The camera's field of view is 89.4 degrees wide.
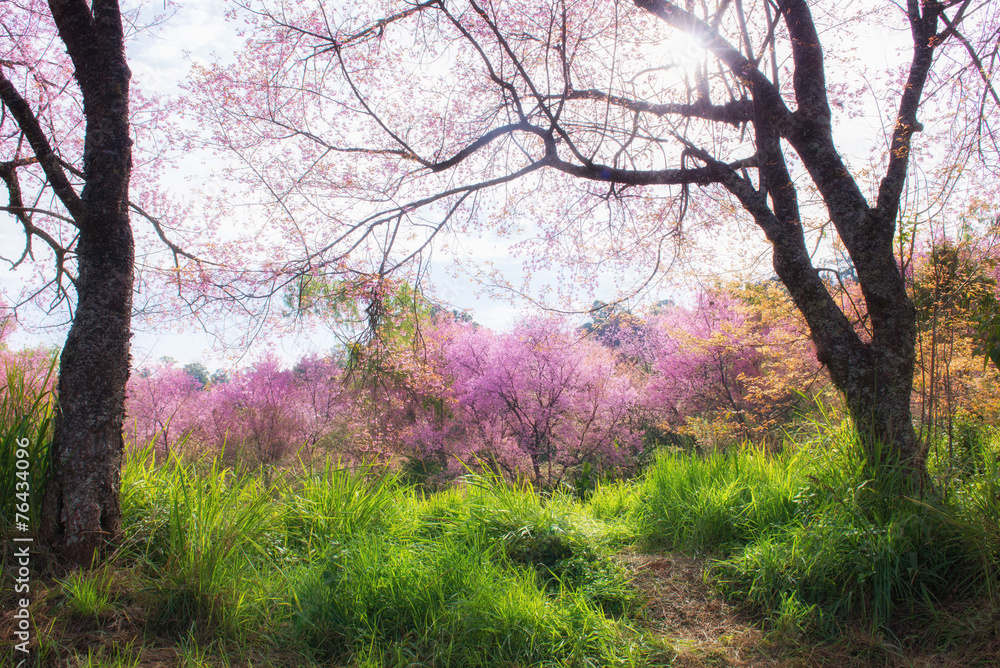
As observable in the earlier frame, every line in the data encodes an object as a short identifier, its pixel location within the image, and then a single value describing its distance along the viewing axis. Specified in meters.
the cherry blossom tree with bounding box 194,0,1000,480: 3.36
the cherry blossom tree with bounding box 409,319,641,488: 9.45
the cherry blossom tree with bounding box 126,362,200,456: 11.74
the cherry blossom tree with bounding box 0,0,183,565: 2.60
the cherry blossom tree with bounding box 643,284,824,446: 7.13
